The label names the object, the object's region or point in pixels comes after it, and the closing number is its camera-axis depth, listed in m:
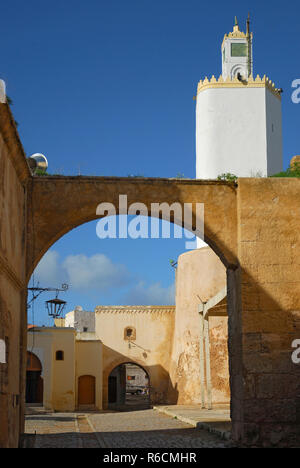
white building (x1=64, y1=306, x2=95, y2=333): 46.28
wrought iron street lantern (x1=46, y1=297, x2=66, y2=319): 28.94
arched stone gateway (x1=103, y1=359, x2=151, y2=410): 30.27
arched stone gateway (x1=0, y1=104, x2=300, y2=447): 11.16
